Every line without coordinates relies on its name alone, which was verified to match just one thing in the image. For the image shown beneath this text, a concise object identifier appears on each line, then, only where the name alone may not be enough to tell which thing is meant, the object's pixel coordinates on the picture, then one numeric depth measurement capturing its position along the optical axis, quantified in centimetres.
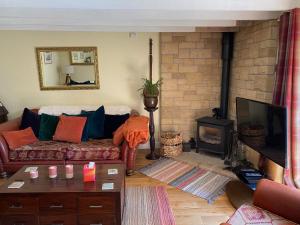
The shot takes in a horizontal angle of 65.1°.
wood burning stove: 364
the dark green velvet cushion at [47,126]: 355
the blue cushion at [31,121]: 360
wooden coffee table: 199
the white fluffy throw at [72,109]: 383
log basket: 389
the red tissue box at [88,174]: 215
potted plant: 356
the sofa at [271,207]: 168
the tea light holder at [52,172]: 225
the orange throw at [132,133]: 303
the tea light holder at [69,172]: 224
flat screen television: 214
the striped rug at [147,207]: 232
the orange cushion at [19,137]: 319
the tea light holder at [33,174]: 224
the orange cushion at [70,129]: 341
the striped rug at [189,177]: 284
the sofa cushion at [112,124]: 362
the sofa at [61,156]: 314
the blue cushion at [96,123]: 356
